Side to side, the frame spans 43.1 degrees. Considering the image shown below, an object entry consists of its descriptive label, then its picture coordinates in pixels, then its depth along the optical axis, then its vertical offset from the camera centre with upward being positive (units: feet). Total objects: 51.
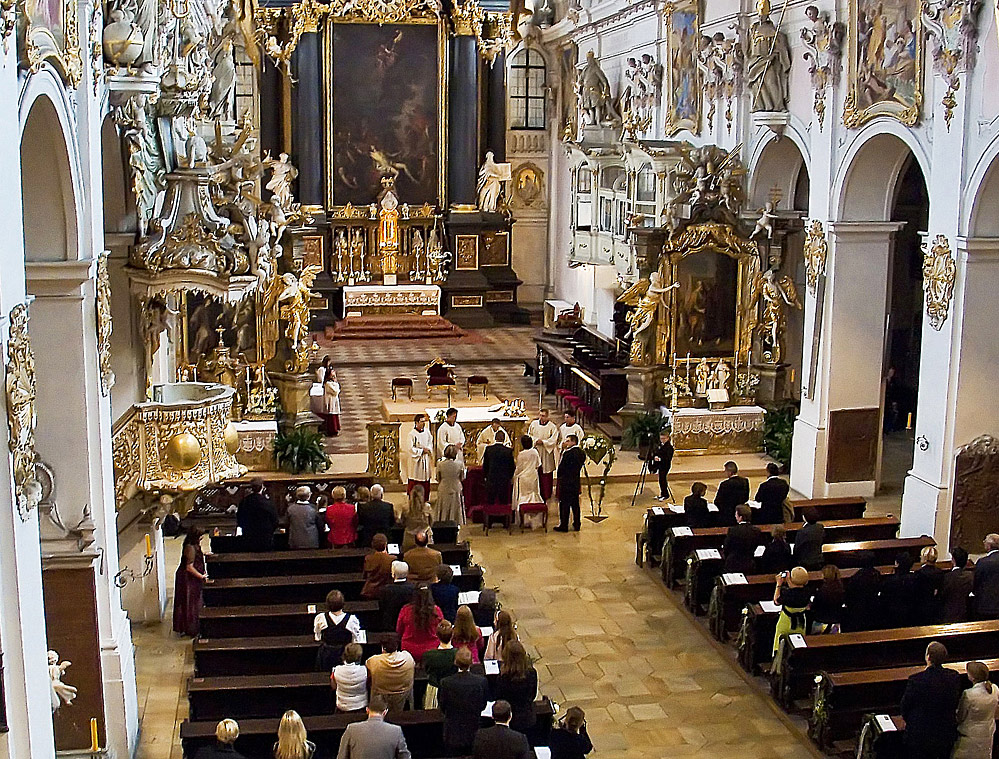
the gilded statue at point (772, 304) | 68.49 -5.82
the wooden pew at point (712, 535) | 48.37 -12.93
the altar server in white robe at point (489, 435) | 59.62 -11.38
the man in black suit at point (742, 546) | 43.88 -12.10
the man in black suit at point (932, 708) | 31.09 -12.51
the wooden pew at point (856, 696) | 35.01 -13.72
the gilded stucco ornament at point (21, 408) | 24.29 -4.26
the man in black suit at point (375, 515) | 45.44 -11.58
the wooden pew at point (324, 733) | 30.68 -13.20
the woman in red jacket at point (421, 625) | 35.06 -11.94
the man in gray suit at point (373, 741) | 27.32 -11.80
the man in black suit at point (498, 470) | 55.77 -12.16
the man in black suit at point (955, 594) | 39.52 -12.27
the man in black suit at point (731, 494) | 49.83 -11.67
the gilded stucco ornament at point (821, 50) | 57.47 +6.72
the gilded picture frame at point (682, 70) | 75.92 +7.63
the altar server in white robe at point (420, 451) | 56.95 -11.63
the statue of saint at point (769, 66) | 63.00 +6.47
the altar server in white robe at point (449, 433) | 57.62 -10.92
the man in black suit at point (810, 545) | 43.60 -11.93
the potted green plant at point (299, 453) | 62.28 -12.87
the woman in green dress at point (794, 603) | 38.78 -12.37
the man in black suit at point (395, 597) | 37.37 -11.88
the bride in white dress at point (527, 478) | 55.88 -12.52
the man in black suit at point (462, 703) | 30.12 -12.10
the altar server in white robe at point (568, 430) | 58.39 -10.85
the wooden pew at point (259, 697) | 33.68 -13.43
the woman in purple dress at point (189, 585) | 43.32 -13.52
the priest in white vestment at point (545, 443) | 58.23 -11.39
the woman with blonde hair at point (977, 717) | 31.07 -12.70
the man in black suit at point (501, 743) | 27.17 -11.74
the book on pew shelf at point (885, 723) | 32.53 -13.42
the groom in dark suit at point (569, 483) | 55.21 -12.61
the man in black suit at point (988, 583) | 39.78 -11.99
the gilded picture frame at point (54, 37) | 26.37 +3.33
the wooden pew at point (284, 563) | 43.79 -12.88
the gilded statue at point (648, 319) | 69.62 -6.85
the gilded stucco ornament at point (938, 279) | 49.19 -3.12
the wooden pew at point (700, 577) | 46.32 -13.88
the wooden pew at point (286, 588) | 41.39 -12.97
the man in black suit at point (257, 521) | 45.68 -11.93
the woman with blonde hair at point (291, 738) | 26.30 -11.28
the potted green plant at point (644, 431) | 68.08 -12.64
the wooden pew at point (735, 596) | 43.27 -13.60
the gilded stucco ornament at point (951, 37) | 46.93 +6.06
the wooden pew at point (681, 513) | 51.26 -12.90
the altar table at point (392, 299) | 107.34 -9.17
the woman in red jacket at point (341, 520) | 45.83 -11.86
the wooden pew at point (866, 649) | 37.42 -13.29
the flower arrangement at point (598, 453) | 57.52 -11.72
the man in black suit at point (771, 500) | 48.93 -11.73
